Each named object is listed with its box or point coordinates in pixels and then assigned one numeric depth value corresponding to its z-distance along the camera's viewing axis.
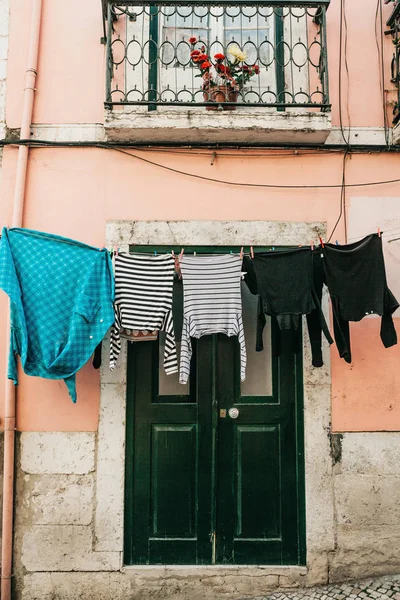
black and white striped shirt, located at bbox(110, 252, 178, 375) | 3.71
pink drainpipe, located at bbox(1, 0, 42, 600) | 3.90
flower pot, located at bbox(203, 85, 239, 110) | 4.25
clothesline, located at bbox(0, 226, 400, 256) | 4.18
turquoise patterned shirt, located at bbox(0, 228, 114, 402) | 3.61
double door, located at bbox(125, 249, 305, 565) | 4.04
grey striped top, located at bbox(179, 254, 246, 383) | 3.76
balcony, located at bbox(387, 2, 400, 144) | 4.27
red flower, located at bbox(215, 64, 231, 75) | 4.25
